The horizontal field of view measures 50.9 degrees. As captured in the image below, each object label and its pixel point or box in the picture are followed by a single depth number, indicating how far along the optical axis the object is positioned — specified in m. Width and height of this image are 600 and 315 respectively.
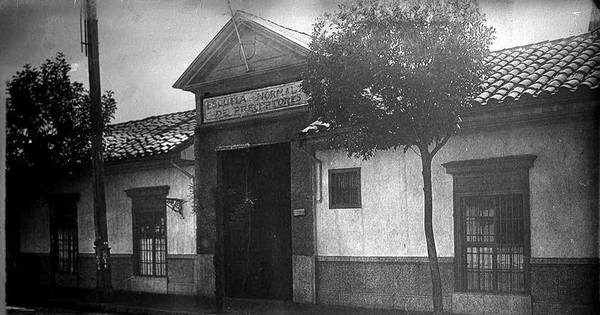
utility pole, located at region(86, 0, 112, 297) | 12.97
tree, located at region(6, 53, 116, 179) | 14.38
